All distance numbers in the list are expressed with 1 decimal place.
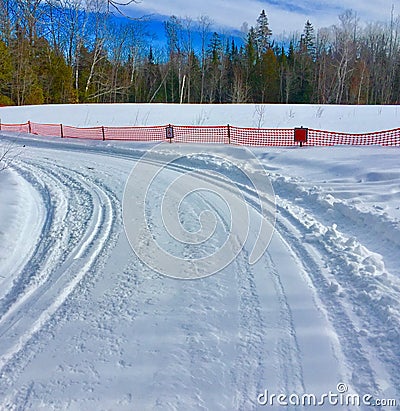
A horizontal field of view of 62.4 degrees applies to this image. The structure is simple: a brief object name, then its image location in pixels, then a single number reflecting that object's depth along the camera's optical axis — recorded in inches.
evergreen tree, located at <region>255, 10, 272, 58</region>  2277.3
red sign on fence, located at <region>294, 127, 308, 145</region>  467.8
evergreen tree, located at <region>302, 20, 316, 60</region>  2319.1
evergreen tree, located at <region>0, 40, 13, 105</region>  1119.1
